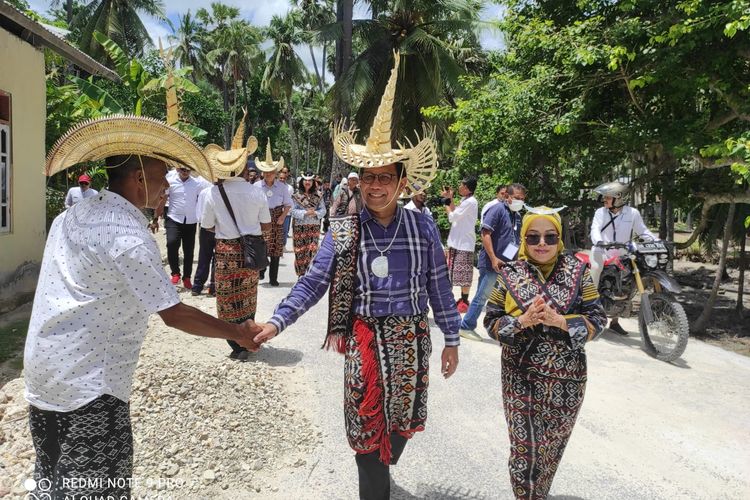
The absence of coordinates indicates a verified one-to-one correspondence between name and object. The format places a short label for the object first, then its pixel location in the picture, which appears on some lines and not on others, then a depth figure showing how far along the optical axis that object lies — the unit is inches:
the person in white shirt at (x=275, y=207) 350.0
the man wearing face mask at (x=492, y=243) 254.8
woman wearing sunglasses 108.5
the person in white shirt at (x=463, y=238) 291.3
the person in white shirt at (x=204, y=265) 311.3
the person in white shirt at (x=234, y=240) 223.0
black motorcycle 233.6
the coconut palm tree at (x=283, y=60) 1480.1
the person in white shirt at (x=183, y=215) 326.3
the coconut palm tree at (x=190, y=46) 1756.9
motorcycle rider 263.7
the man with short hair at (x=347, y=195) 337.1
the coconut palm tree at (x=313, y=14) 1385.3
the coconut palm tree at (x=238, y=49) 1625.2
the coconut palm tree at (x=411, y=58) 745.0
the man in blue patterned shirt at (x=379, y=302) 102.9
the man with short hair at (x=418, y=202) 299.6
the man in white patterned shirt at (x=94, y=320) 75.7
